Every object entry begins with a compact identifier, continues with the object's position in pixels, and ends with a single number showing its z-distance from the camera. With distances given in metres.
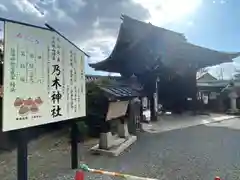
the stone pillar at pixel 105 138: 4.08
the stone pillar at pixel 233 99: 11.63
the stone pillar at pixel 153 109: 8.15
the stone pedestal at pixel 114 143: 4.02
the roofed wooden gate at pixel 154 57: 8.40
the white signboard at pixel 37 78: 1.97
